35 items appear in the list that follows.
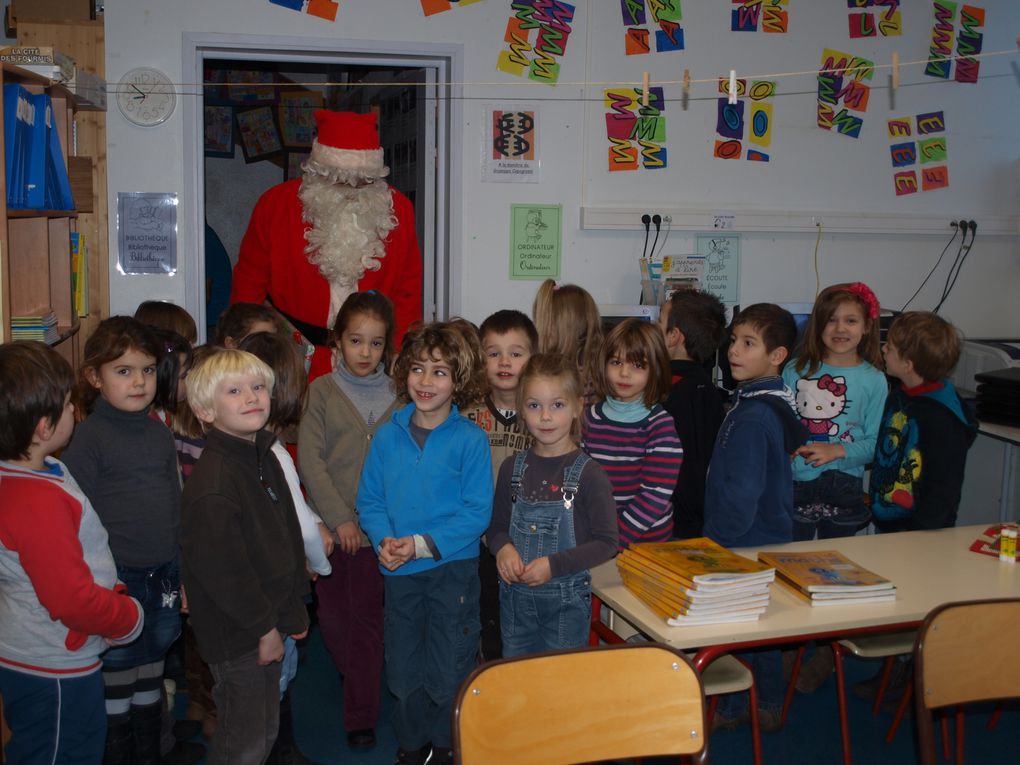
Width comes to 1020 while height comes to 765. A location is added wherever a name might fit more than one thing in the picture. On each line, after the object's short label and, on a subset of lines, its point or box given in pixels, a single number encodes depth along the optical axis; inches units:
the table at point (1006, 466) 152.6
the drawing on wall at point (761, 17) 174.1
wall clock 153.3
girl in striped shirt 101.4
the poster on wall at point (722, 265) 178.2
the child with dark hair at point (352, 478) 104.9
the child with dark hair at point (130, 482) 88.1
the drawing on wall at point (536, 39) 165.3
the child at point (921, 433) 114.7
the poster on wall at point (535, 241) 169.6
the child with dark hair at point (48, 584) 73.4
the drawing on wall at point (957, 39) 184.9
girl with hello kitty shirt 121.7
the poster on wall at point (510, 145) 166.9
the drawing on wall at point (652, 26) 169.2
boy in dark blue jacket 103.2
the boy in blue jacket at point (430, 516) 94.7
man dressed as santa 141.9
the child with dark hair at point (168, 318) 121.1
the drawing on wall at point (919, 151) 185.8
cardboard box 118.4
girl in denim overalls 91.3
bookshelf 122.0
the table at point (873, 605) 80.0
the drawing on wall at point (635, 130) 170.6
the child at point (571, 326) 116.9
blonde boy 77.0
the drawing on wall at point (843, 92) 180.4
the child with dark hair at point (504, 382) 105.0
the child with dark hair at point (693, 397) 116.2
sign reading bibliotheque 155.3
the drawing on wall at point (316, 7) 156.6
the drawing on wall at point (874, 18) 180.2
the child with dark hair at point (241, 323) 112.6
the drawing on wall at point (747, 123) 176.4
